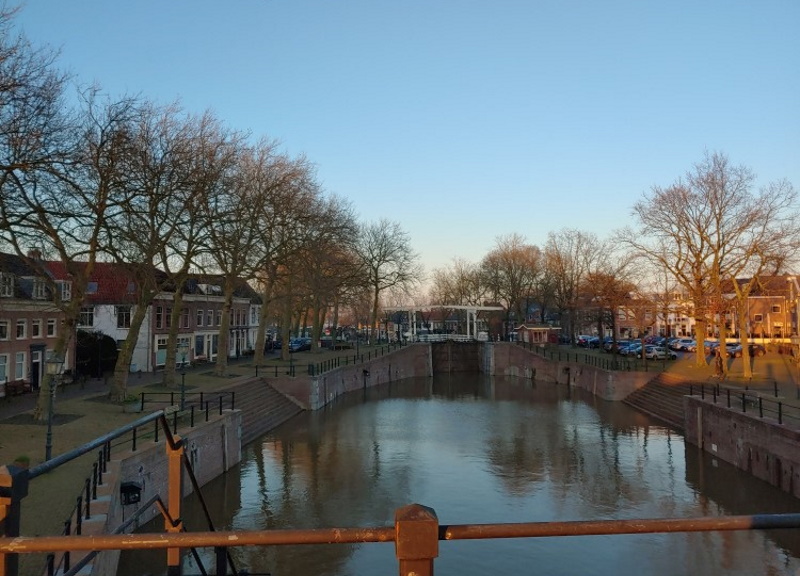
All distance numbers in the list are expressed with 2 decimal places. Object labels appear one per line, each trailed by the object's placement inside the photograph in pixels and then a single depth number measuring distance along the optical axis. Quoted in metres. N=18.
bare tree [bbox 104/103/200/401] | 20.20
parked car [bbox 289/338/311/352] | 61.69
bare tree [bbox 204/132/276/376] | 26.88
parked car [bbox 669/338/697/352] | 57.60
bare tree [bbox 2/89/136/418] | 17.02
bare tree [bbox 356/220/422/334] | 61.50
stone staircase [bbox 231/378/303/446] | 26.24
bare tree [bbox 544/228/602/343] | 62.09
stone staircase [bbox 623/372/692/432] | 29.03
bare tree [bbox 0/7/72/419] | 14.48
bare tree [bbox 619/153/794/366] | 32.09
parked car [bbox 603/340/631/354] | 58.38
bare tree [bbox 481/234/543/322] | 69.88
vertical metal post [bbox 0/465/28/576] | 2.77
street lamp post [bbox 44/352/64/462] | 14.90
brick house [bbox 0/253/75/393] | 27.36
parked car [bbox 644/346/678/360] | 45.28
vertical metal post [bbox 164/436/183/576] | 5.12
